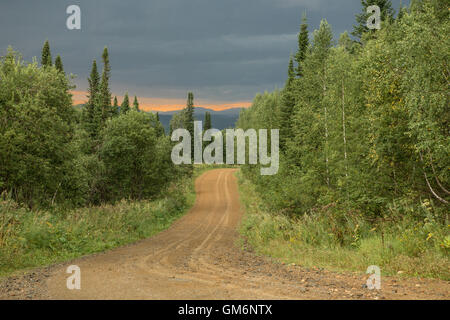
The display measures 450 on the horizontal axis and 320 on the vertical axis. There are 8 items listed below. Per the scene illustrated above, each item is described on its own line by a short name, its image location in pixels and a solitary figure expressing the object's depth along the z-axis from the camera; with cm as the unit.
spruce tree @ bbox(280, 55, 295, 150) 4003
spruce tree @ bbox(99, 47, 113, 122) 5167
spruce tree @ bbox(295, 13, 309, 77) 4019
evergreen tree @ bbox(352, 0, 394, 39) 3303
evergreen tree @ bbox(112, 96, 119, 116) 5487
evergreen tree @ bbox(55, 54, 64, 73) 6327
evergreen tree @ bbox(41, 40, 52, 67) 6077
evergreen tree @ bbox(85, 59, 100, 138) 5316
